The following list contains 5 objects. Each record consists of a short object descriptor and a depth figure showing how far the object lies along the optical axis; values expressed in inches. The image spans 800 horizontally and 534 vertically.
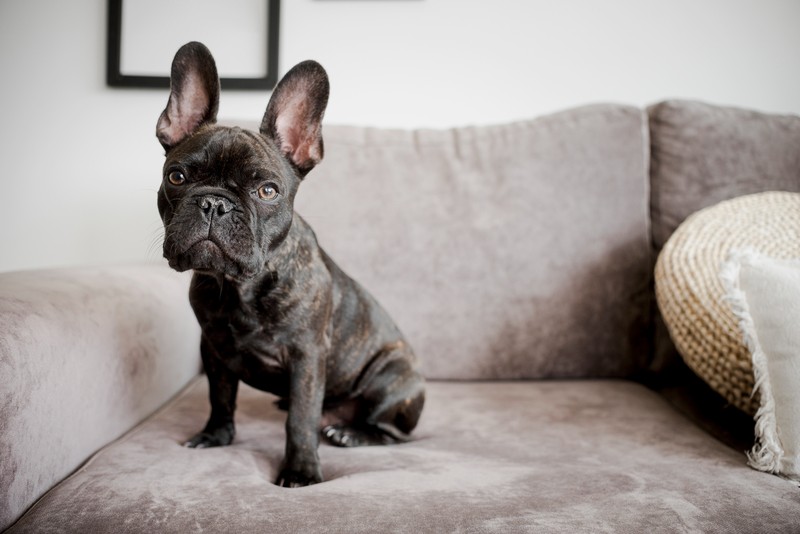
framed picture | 91.7
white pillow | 45.5
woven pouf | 55.9
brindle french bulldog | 46.1
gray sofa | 39.5
